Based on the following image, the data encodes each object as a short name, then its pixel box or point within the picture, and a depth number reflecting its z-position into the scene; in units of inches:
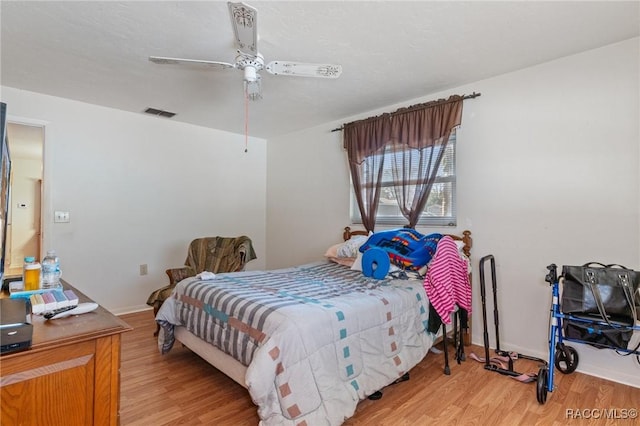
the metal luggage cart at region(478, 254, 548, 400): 94.6
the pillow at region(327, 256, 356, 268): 135.2
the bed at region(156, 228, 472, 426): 65.5
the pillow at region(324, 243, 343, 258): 143.4
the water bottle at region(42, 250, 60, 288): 66.3
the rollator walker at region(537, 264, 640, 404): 77.8
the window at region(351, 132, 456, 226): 127.6
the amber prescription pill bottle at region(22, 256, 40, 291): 64.6
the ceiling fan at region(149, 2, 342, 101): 74.7
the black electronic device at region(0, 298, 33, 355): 37.3
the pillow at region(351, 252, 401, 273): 125.5
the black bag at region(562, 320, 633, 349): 77.3
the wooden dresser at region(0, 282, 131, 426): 37.8
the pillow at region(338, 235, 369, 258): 135.3
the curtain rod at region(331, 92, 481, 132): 119.8
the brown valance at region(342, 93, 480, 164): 123.1
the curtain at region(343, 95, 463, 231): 125.5
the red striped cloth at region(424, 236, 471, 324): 96.4
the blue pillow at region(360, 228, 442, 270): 110.0
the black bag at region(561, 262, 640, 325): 76.1
